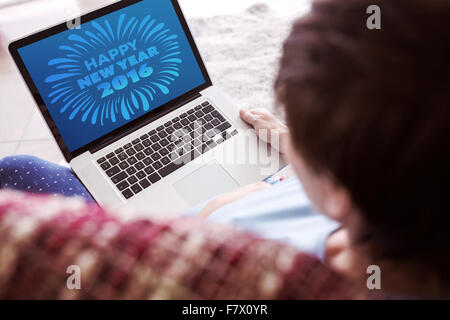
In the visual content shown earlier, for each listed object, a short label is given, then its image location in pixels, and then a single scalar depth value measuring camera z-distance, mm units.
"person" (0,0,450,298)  257
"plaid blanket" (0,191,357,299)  274
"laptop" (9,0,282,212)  723
